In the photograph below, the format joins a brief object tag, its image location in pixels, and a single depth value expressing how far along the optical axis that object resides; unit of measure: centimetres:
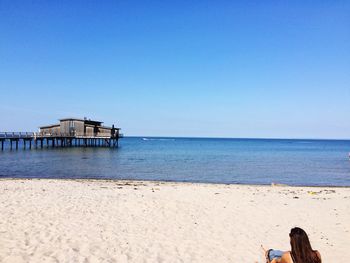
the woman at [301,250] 352
